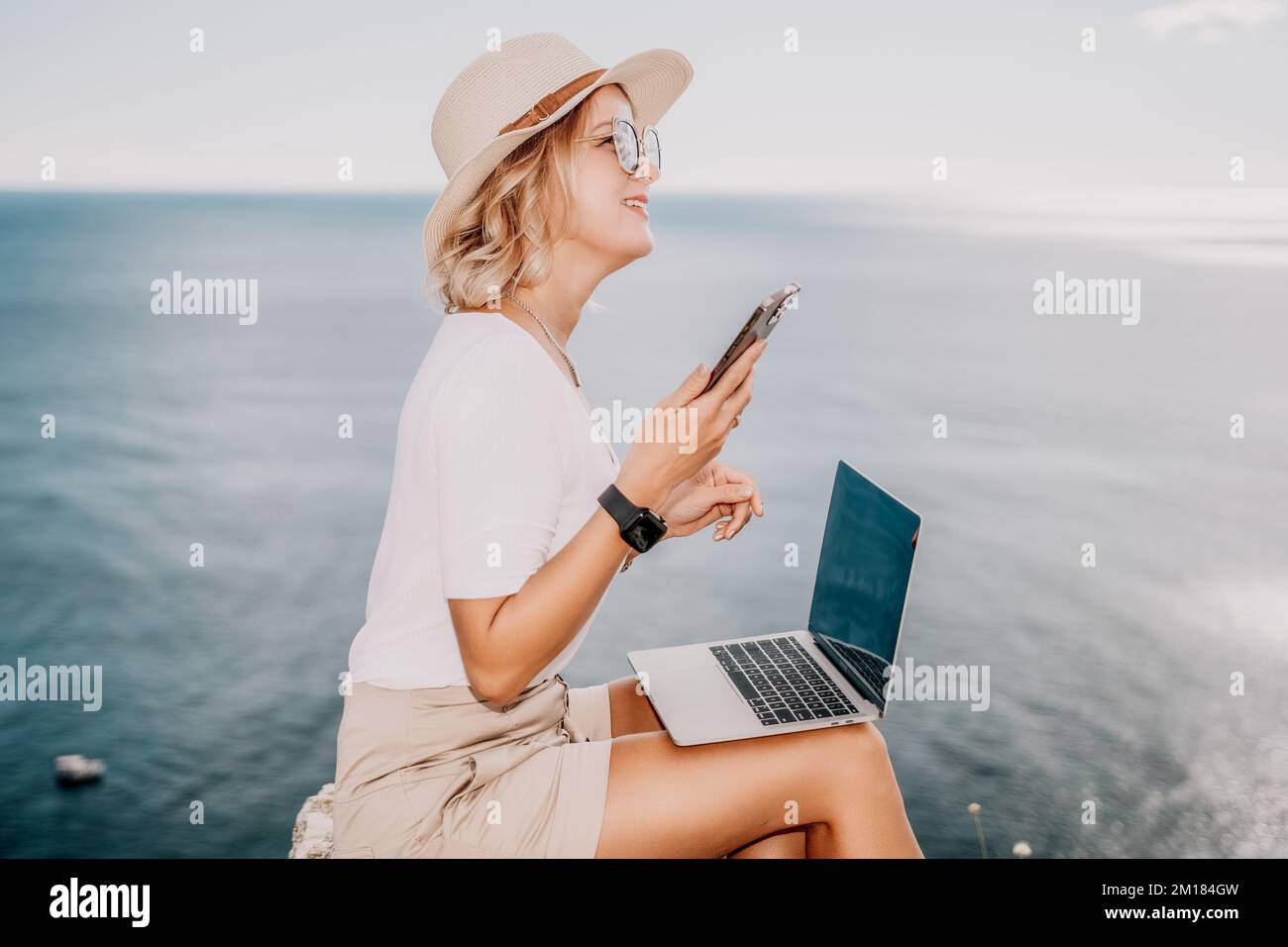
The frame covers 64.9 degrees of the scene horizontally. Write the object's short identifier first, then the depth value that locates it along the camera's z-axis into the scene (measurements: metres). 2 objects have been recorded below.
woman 1.21
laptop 1.42
